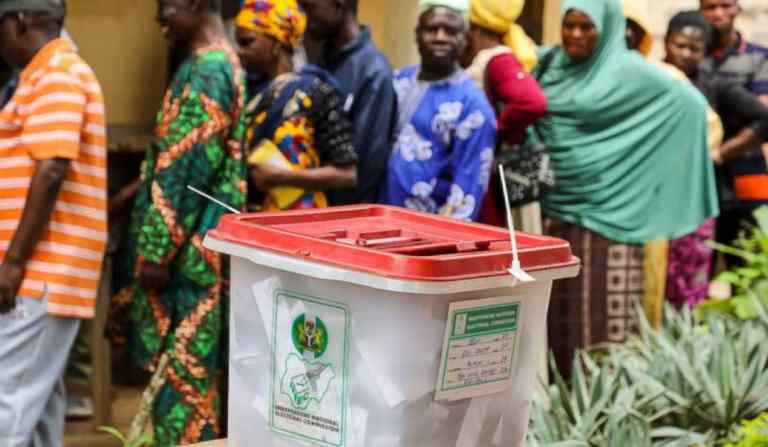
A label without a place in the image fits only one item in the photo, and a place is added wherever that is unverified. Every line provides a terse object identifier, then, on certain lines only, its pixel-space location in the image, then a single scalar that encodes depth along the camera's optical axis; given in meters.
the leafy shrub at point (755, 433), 2.74
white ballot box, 1.99
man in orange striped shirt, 3.69
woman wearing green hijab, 5.29
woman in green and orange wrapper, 4.06
